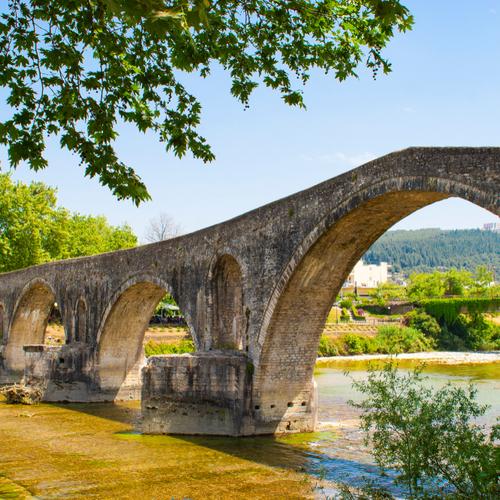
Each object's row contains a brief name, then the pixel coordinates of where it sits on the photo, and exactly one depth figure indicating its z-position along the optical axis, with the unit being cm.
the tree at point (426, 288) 7169
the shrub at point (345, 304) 6725
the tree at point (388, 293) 7739
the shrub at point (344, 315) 6206
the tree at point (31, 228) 3993
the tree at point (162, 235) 5802
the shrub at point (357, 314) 6381
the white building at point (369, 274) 12644
